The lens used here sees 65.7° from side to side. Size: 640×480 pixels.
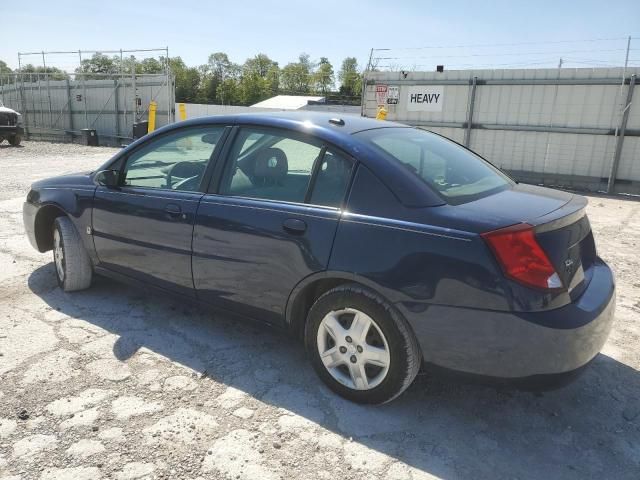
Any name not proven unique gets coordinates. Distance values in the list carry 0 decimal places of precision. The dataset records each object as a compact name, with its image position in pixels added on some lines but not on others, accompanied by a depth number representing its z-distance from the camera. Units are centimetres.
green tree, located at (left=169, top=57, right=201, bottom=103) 9494
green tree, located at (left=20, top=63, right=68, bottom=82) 2145
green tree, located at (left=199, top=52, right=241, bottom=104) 9019
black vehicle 1748
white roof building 4324
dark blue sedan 223
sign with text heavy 1244
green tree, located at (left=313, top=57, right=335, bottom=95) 10188
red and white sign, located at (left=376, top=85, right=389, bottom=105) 1323
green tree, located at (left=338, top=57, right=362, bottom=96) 8530
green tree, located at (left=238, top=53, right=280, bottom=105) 8775
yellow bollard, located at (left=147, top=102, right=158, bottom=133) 1822
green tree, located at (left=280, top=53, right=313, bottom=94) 10419
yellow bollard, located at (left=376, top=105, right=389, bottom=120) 1286
